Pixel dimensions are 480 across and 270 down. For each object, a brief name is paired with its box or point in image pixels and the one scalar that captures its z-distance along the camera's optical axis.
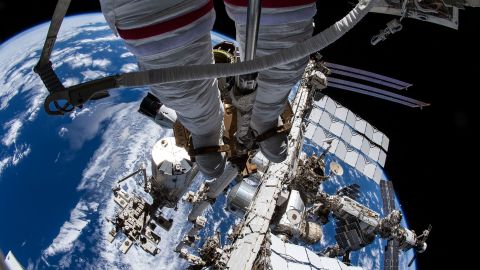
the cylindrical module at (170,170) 5.52
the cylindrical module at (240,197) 6.38
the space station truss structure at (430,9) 3.03
